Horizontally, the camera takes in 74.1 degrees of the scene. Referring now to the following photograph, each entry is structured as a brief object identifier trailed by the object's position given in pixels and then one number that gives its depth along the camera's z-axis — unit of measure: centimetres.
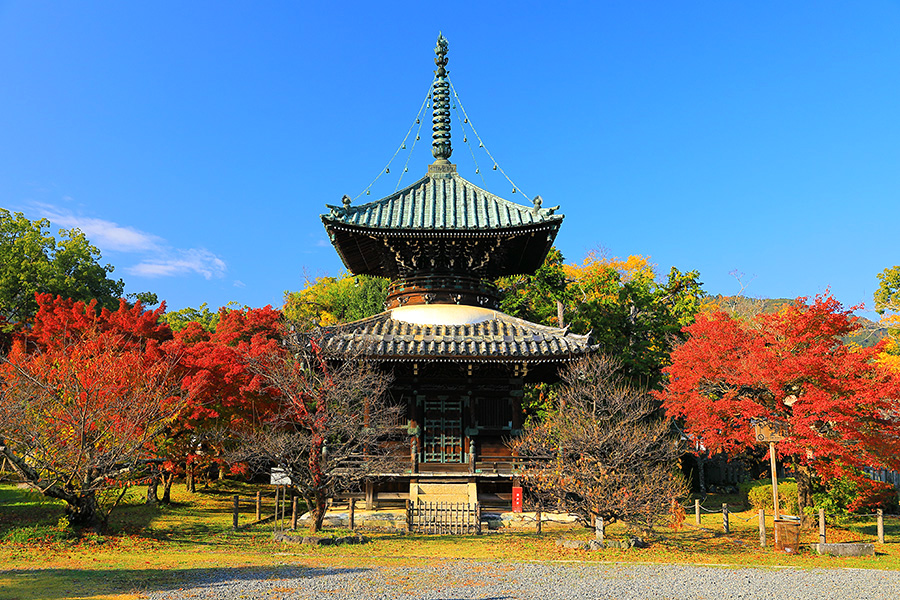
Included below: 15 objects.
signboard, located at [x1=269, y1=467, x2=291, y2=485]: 1849
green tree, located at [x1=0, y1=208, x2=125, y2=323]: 3628
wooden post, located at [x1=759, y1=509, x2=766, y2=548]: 1578
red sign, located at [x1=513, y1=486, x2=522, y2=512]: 1906
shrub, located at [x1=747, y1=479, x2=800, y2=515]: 2311
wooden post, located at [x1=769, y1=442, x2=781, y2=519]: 1528
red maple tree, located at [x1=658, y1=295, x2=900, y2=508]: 1691
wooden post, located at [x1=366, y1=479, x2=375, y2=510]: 1952
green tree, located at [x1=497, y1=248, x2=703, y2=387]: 3066
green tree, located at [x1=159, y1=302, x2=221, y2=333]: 4813
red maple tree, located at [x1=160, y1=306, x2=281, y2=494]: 2281
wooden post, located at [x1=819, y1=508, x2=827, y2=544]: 1515
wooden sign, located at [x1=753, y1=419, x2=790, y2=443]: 1708
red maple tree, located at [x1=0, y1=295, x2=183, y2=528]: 1461
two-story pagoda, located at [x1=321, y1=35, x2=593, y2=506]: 1839
